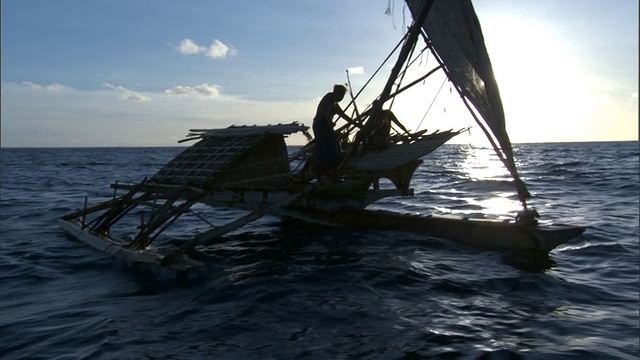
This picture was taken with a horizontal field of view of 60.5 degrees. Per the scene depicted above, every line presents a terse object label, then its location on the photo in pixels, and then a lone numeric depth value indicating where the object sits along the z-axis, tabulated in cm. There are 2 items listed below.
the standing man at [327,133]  1315
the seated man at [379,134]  1443
